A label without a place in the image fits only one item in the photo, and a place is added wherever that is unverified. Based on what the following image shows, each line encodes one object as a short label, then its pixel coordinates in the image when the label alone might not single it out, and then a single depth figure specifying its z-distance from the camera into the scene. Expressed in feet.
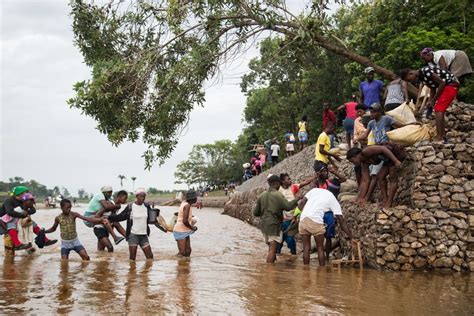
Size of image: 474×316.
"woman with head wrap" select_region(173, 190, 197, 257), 32.27
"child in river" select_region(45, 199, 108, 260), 32.12
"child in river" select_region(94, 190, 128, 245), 34.30
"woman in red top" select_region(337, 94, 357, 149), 46.37
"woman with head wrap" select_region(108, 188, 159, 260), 31.83
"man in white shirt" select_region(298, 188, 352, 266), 28.71
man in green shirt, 30.32
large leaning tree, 40.19
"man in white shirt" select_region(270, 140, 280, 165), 83.71
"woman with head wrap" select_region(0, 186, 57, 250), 35.40
